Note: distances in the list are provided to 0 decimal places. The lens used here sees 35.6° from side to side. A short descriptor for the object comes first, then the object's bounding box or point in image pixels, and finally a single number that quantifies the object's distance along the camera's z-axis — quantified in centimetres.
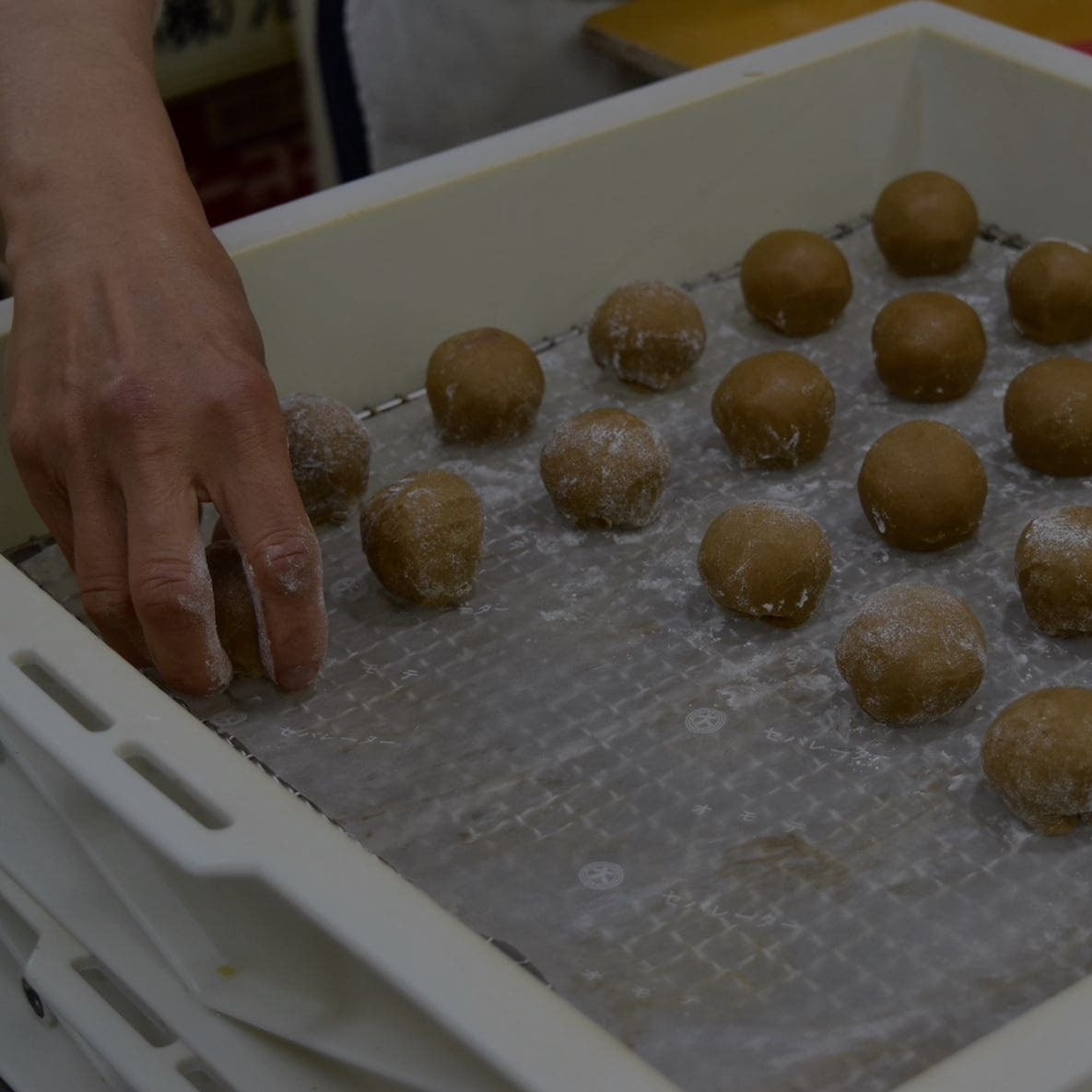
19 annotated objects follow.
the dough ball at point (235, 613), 102
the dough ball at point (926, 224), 136
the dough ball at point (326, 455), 114
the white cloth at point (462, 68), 174
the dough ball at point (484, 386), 121
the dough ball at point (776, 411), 117
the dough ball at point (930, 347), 123
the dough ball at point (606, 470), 112
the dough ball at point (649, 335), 127
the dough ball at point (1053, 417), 115
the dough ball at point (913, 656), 96
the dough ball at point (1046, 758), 89
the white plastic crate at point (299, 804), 65
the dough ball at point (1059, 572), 101
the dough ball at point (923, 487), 109
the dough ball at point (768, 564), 104
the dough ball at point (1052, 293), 126
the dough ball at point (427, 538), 107
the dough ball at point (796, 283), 131
